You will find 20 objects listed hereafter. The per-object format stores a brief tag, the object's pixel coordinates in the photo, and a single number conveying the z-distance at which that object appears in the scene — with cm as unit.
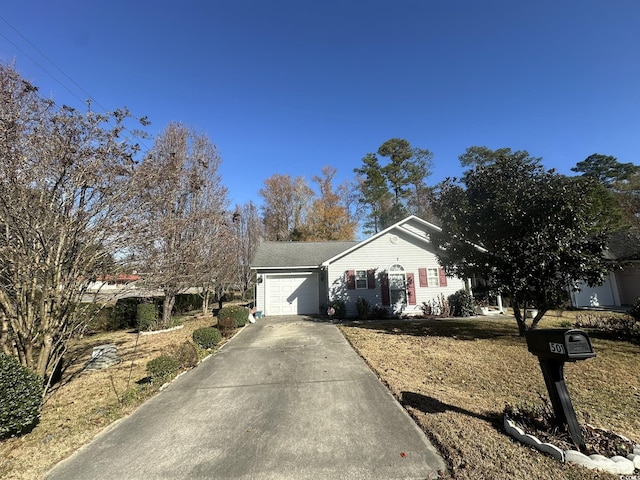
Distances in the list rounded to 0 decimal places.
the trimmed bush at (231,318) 1100
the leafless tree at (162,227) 622
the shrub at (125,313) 1484
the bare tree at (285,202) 3300
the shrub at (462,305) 1443
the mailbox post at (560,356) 310
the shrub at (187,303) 1887
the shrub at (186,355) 700
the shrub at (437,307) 1454
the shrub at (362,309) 1435
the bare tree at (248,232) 2928
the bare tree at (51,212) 495
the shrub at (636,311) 835
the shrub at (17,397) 389
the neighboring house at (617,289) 1547
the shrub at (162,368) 612
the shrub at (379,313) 1445
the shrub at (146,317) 1330
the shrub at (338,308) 1430
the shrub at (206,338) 881
